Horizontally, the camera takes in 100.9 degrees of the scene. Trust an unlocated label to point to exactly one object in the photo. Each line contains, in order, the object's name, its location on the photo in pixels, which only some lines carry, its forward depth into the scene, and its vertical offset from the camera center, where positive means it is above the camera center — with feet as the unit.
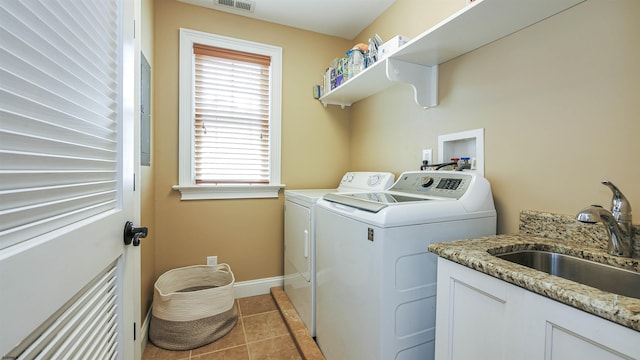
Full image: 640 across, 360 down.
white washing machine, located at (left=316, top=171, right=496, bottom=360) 3.64 -1.27
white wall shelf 3.66 +2.35
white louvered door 1.40 -0.05
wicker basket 5.67 -3.21
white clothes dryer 5.80 -1.57
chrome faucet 2.82 -0.48
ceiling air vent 7.00 +4.55
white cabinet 1.91 -1.29
